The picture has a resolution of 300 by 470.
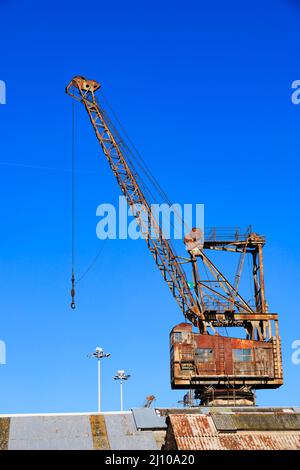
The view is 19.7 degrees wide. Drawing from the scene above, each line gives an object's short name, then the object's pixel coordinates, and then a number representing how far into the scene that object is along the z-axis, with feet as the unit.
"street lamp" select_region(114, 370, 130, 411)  394.93
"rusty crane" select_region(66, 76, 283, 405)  338.34
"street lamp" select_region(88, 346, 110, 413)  372.58
